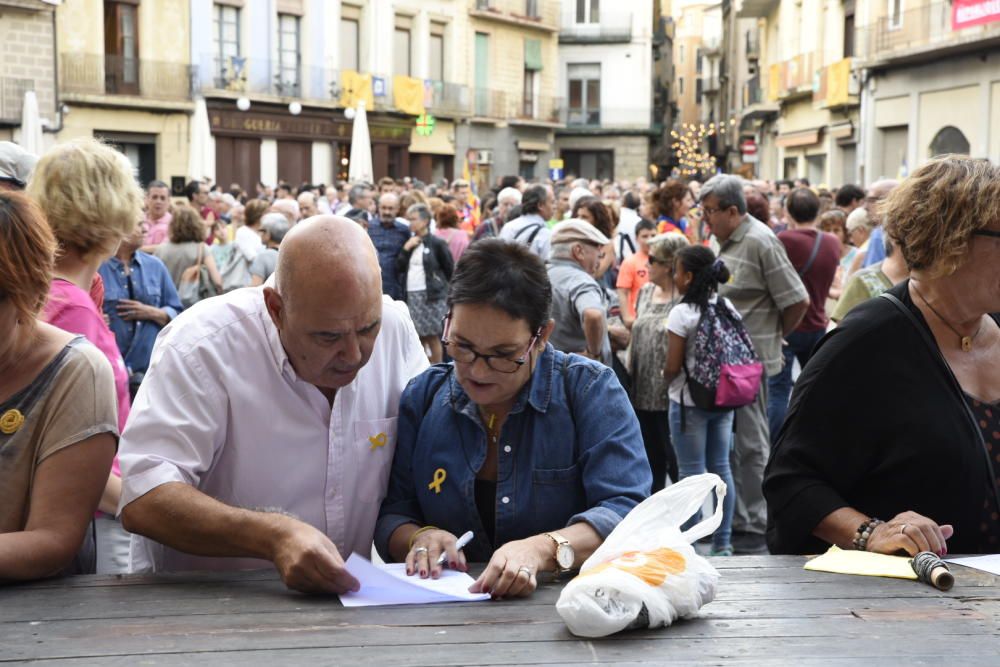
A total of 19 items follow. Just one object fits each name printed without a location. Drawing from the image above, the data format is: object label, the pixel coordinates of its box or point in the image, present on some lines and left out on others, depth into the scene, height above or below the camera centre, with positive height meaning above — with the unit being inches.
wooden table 88.2 -33.1
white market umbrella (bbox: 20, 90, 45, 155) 499.2 +22.6
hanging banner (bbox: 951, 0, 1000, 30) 945.5 +139.4
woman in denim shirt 114.0 -23.6
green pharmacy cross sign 1542.8 +79.5
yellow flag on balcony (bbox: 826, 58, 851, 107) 1273.4 +112.7
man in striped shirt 286.8 -24.1
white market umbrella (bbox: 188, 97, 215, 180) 881.5 +29.5
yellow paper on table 108.9 -33.2
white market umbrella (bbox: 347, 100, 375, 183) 917.2 +27.4
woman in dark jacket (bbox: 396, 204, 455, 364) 435.8 -30.5
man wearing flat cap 283.7 -22.1
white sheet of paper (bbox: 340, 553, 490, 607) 102.1 -33.4
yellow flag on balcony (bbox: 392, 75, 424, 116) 1513.3 +113.9
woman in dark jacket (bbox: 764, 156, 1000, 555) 121.7 -20.7
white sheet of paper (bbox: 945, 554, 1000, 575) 111.5 -33.5
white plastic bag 91.8 -29.1
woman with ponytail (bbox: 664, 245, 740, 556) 260.7 -42.0
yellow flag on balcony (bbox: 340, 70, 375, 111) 1439.5 +115.0
